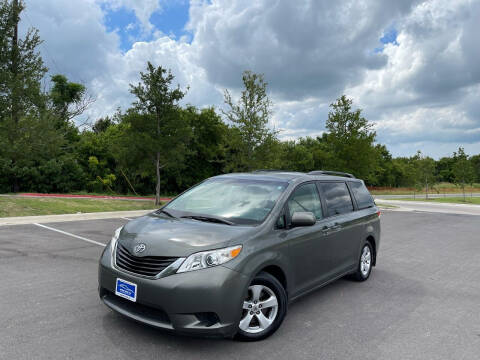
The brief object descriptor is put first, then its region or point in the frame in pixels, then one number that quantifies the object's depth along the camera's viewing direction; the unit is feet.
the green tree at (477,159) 284.24
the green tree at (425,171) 136.56
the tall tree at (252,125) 67.97
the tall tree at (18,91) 45.34
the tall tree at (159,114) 61.98
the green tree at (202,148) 126.52
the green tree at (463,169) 126.62
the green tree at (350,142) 77.10
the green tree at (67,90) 122.35
